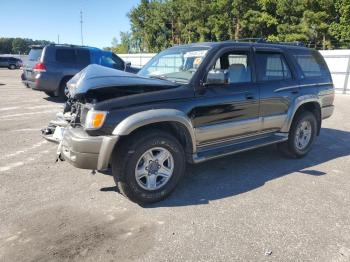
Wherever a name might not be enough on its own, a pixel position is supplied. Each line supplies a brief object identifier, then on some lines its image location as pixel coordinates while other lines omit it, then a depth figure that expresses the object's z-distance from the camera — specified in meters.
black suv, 3.61
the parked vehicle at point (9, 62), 39.28
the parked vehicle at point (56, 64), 10.58
